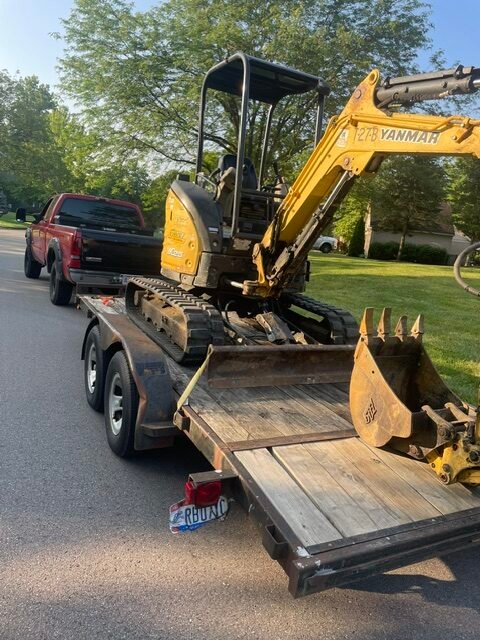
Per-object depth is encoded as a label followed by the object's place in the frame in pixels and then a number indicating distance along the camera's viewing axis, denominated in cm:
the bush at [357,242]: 4188
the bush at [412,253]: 3947
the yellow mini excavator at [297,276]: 324
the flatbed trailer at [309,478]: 249
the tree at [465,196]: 3856
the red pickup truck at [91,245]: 927
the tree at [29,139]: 4319
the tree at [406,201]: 3419
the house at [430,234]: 4372
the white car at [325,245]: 4453
